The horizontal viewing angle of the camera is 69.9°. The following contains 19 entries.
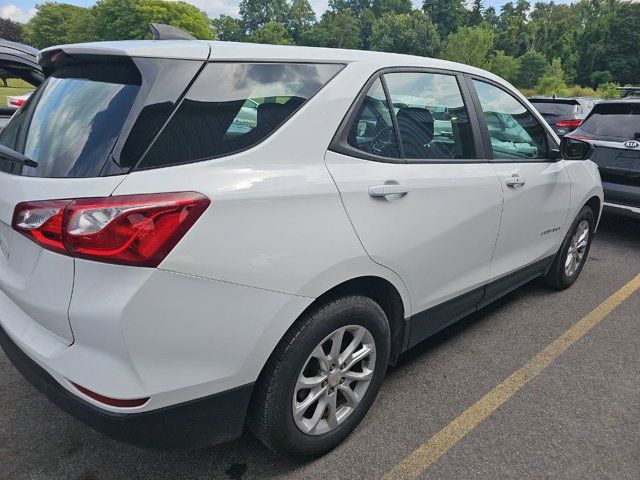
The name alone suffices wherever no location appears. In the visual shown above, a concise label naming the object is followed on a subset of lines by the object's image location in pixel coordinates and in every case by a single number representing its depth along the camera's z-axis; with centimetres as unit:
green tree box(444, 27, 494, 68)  6925
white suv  140
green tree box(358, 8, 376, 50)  11994
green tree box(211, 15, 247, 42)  11508
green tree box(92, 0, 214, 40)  7249
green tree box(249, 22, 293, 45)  10406
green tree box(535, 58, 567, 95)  4480
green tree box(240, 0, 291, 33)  12525
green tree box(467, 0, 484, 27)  11300
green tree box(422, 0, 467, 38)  11169
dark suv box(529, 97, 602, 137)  855
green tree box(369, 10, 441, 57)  9519
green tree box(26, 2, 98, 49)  8725
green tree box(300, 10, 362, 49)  11212
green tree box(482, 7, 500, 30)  11506
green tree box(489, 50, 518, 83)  6700
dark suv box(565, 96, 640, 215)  500
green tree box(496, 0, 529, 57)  8631
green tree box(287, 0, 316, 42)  12544
